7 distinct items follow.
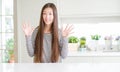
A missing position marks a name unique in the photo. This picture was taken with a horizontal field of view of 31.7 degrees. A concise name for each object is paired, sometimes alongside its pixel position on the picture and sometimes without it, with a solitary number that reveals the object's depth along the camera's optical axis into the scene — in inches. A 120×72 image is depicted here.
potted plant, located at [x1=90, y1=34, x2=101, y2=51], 132.0
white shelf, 117.5
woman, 69.9
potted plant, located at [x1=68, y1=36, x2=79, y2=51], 130.5
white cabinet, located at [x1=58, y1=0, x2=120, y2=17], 123.9
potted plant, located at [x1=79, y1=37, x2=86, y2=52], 130.0
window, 141.5
